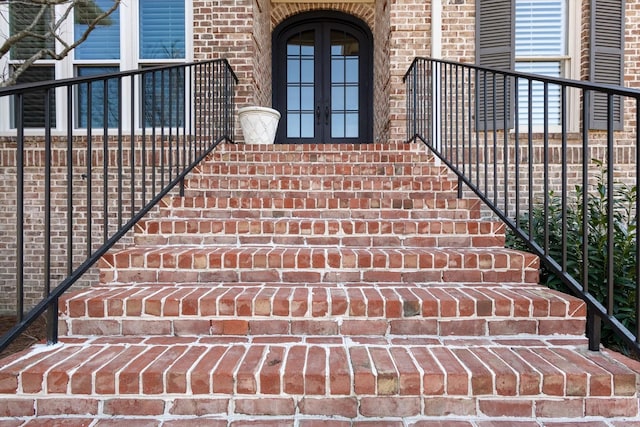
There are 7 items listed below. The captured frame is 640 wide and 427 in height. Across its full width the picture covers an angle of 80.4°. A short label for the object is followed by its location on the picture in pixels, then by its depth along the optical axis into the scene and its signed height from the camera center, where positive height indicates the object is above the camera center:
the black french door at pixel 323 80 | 5.50 +1.91
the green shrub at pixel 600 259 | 2.64 -0.37
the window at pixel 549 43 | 4.34 +1.97
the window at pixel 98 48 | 4.64 +2.02
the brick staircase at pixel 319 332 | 1.38 -0.56
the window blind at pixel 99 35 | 4.68 +2.18
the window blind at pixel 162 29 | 4.71 +2.26
